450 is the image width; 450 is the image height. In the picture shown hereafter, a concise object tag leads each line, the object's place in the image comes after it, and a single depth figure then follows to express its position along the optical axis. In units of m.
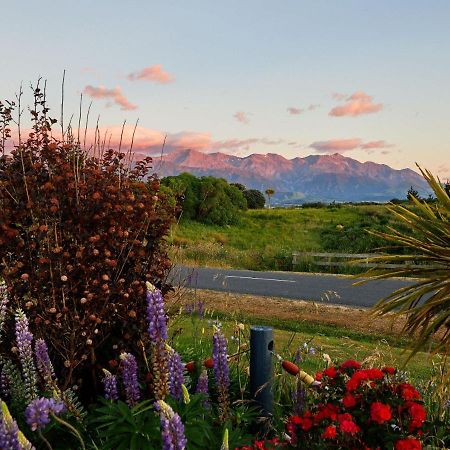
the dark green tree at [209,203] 40.54
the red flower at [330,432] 3.22
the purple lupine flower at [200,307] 7.04
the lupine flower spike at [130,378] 4.09
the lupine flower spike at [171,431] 2.44
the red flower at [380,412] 3.31
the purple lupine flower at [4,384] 4.76
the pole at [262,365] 4.76
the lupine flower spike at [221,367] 4.10
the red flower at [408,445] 3.23
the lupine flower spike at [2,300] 4.11
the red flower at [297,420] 3.55
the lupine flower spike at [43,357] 4.11
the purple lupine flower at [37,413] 2.70
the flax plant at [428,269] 5.50
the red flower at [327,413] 3.54
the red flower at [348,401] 3.49
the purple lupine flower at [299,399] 4.31
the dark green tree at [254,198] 56.22
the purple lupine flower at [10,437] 2.34
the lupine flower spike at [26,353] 3.91
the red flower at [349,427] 3.20
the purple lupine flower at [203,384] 4.15
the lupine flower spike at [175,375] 3.90
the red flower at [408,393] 3.60
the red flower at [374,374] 3.72
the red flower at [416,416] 3.46
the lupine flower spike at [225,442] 2.39
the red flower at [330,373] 3.87
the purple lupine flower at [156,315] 3.58
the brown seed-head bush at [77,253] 4.90
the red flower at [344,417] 3.29
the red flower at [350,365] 4.04
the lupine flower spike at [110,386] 4.21
